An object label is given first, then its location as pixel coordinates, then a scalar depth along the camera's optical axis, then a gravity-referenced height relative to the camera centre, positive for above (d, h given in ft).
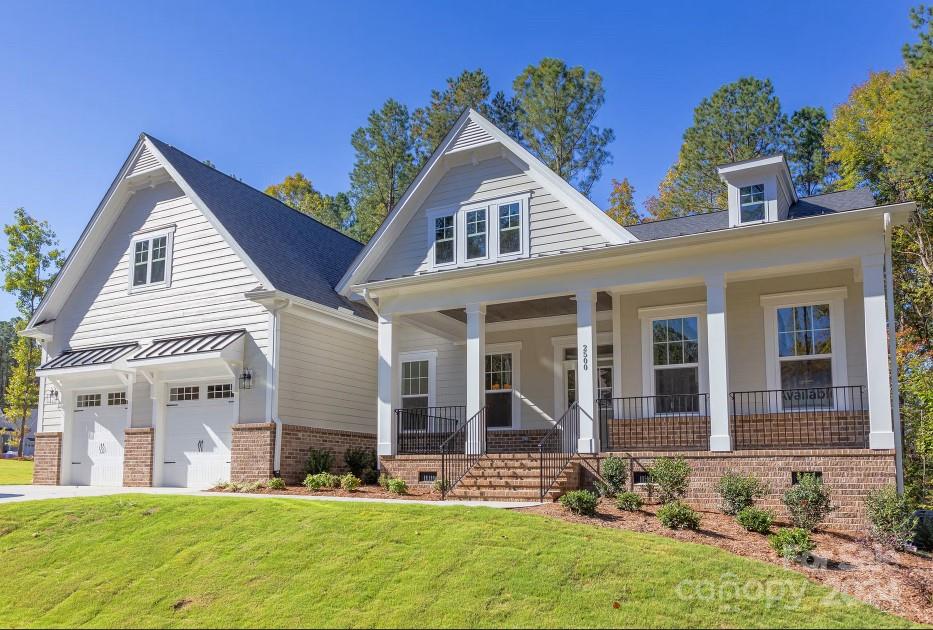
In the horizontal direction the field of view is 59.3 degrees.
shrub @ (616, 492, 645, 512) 39.81 -4.52
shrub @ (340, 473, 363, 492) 51.19 -4.64
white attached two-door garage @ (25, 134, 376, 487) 60.03 +5.28
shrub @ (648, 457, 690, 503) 40.70 -3.44
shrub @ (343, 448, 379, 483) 62.44 -4.03
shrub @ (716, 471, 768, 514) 39.14 -3.99
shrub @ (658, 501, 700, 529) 35.65 -4.74
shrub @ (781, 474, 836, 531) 37.35 -4.34
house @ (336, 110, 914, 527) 44.24 +5.45
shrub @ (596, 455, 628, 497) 44.14 -3.62
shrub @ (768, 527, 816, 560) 30.99 -5.16
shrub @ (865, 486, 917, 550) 34.58 -4.71
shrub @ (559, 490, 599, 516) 38.14 -4.36
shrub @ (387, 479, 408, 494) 48.67 -4.60
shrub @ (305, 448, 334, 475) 59.36 -3.86
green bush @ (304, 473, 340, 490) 52.19 -4.64
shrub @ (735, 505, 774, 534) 35.91 -4.88
